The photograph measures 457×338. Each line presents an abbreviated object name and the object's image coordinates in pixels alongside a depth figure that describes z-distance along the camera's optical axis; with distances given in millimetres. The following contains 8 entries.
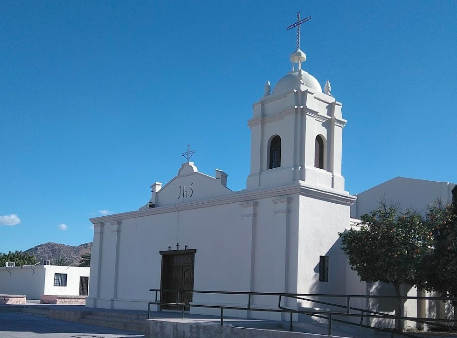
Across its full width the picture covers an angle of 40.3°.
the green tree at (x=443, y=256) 18984
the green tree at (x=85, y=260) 72750
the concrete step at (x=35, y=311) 26250
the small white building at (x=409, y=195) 24031
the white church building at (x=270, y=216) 19938
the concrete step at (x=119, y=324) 20297
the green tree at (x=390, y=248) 18750
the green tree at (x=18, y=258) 68500
